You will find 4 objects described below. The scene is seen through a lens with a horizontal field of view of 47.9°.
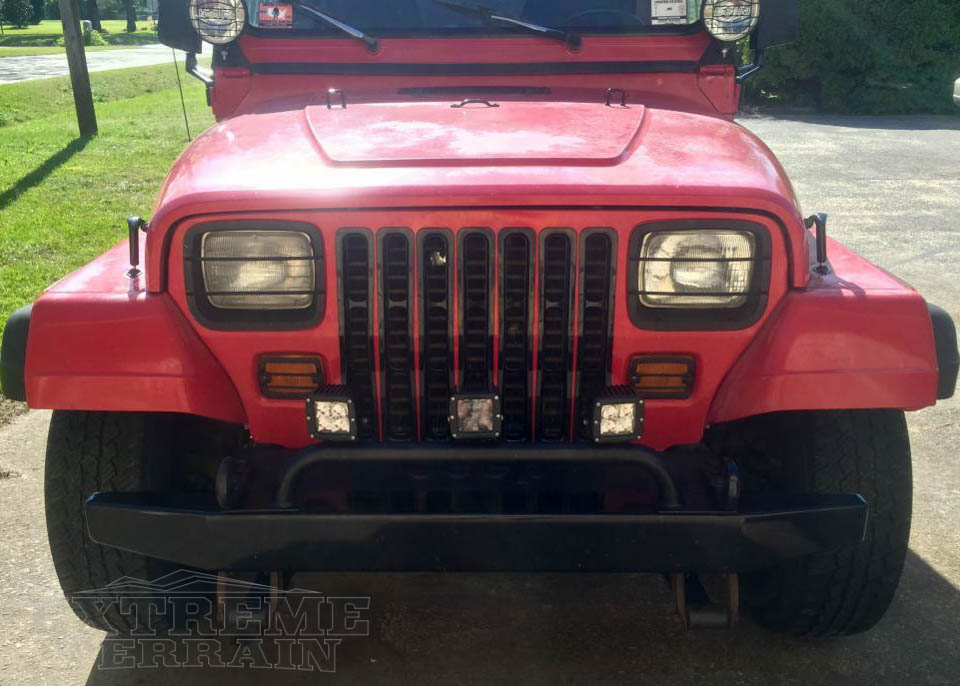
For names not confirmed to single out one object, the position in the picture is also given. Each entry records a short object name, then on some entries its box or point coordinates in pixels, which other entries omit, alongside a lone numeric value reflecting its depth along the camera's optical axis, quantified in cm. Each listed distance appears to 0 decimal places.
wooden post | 1303
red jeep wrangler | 253
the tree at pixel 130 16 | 6072
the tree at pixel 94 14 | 5909
